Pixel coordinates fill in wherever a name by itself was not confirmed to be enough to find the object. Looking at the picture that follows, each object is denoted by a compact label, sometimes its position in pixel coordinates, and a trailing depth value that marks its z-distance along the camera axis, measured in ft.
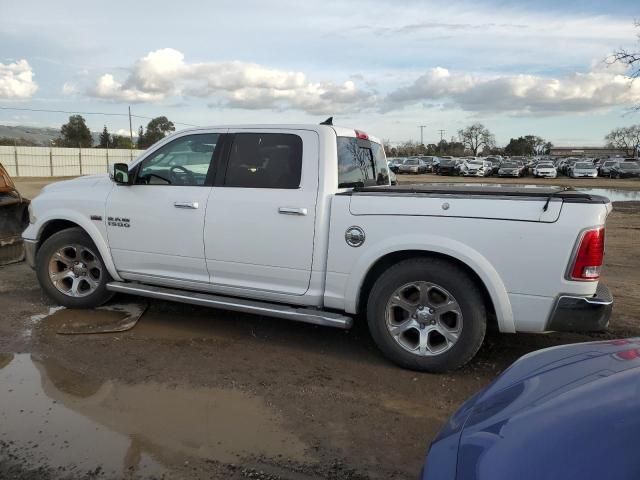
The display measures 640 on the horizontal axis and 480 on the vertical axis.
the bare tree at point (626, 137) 377.09
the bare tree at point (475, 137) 398.83
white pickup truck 12.09
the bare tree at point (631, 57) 72.43
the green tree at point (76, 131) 218.18
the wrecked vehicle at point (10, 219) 24.43
